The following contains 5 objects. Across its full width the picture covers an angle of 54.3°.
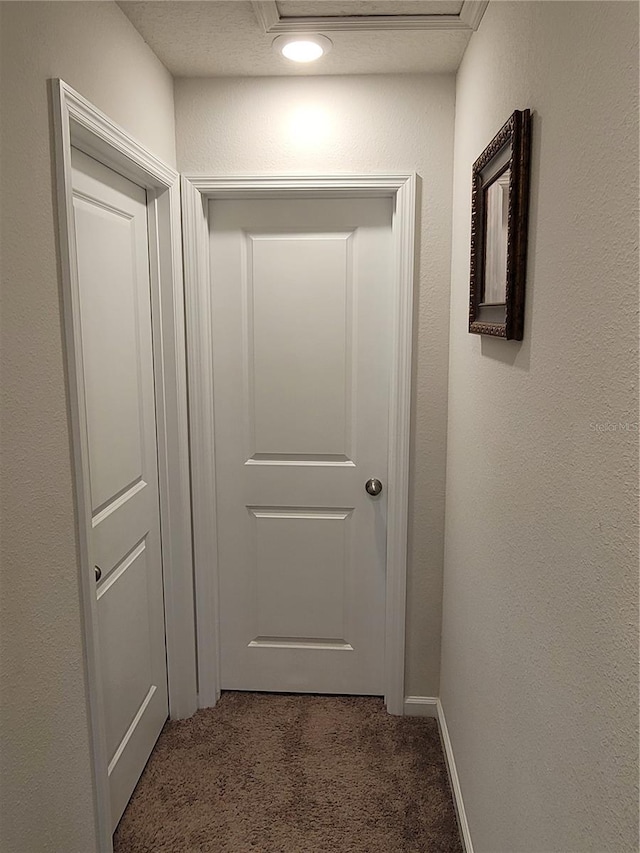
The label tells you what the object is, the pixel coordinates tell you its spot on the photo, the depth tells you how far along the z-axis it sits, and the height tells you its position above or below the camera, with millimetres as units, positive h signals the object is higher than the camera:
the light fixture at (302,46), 1846 +906
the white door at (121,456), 1705 -334
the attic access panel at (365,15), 1660 +905
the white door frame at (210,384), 2203 -136
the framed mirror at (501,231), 1212 +258
